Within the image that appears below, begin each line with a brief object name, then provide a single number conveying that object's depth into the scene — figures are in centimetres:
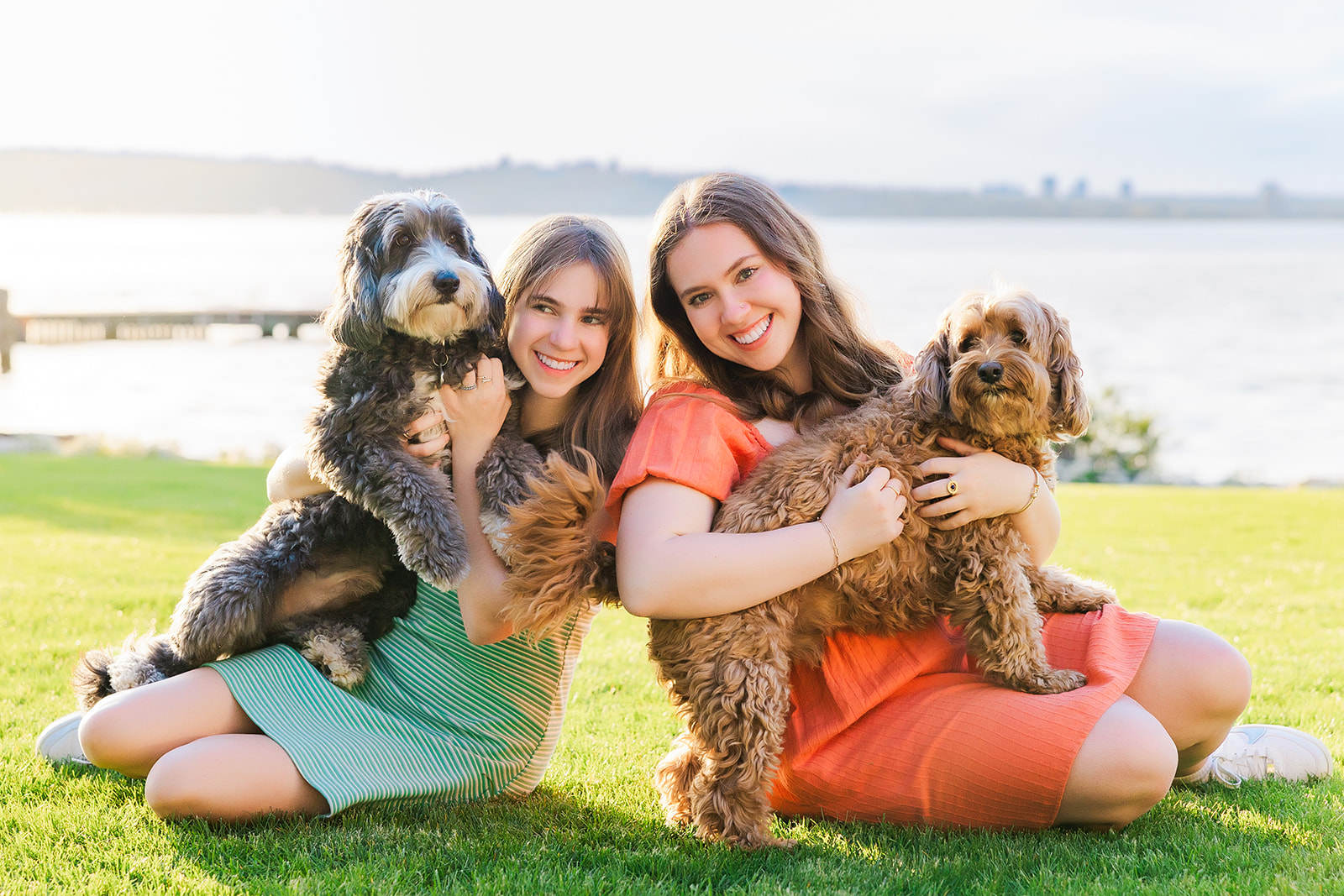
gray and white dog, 319
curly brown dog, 278
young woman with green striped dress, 296
